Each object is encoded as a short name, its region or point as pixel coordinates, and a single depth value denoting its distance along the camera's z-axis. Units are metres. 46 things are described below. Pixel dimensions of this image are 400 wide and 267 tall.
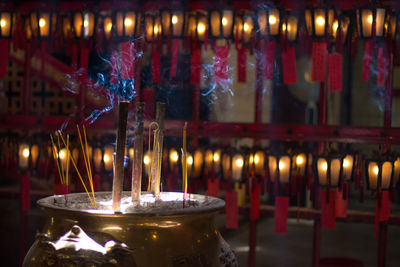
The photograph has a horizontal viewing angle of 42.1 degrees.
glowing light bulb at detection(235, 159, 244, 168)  5.12
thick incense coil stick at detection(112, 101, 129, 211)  2.10
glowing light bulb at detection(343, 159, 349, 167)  4.85
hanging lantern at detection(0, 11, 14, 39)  5.77
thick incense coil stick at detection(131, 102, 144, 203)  2.27
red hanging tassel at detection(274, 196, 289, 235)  4.92
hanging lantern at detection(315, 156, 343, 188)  4.77
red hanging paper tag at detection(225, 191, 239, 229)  5.04
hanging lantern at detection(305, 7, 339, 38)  4.98
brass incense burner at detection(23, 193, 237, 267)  1.90
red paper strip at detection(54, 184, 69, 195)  4.81
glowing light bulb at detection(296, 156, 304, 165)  5.00
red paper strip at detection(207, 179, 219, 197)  5.22
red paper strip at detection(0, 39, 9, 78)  5.70
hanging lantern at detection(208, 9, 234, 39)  5.30
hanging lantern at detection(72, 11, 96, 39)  5.59
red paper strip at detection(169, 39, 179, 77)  5.46
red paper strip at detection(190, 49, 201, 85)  5.37
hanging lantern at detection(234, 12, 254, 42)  5.32
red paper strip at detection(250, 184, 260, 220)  5.05
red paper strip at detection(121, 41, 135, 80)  5.58
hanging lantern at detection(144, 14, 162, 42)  5.50
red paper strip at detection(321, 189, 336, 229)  4.87
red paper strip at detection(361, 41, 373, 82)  5.05
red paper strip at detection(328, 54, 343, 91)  5.07
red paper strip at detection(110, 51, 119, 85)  5.70
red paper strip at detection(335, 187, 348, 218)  4.90
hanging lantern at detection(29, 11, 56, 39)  5.69
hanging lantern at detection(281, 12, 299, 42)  5.11
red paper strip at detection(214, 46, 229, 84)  5.27
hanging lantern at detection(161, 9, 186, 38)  5.40
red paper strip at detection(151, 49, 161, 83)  5.52
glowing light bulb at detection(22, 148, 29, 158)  5.57
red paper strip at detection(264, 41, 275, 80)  5.11
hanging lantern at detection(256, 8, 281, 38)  5.12
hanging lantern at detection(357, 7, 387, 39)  4.83
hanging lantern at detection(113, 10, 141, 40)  5.45
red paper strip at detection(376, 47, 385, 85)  5.36
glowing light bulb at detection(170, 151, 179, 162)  5.33
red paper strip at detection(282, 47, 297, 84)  5.10
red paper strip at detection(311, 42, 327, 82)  5.00
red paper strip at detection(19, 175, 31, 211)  5.48
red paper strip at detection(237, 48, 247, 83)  5.38
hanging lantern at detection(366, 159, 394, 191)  4.66
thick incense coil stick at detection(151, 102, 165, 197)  2.49
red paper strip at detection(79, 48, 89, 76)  5.55
